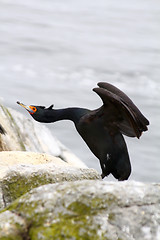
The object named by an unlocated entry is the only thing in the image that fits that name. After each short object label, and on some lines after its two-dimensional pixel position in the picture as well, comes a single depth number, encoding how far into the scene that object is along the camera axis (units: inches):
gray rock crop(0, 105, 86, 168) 650.8
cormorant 458.3
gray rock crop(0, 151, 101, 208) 353.7
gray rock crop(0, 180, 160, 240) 238.8
